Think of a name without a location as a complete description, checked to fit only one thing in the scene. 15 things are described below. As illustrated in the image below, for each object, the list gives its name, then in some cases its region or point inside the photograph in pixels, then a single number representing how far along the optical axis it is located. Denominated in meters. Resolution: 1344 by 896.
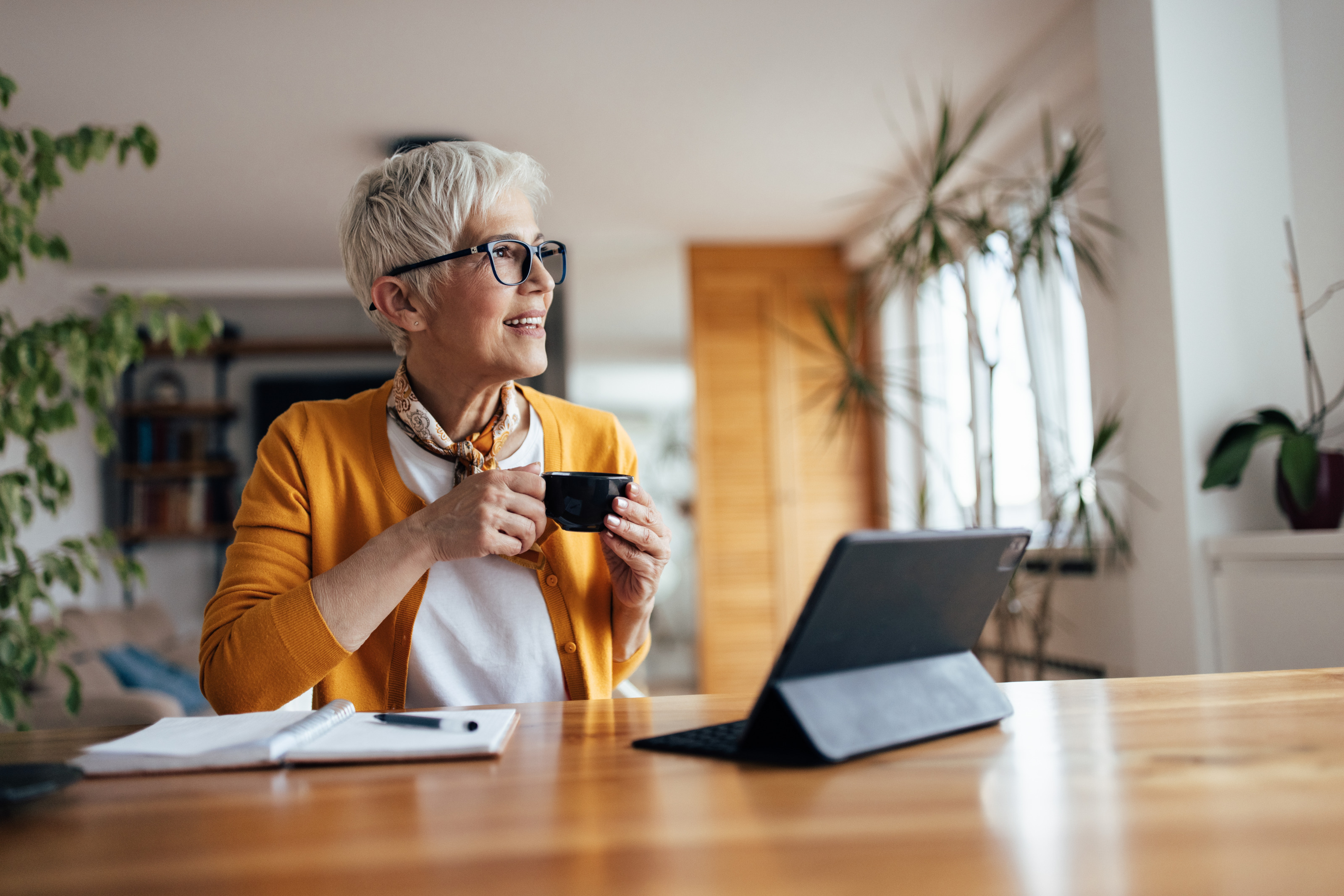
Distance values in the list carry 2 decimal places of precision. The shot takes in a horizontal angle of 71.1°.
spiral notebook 0.70
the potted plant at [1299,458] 2.25
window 3.37
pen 0.76
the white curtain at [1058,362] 3.74
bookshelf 6.11
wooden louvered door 5.60
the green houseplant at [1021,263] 2.83
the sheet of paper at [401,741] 0.70
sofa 3.12
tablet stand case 0.67
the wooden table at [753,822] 0.46
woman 1.06
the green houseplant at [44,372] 1.94
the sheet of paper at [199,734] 0.71
